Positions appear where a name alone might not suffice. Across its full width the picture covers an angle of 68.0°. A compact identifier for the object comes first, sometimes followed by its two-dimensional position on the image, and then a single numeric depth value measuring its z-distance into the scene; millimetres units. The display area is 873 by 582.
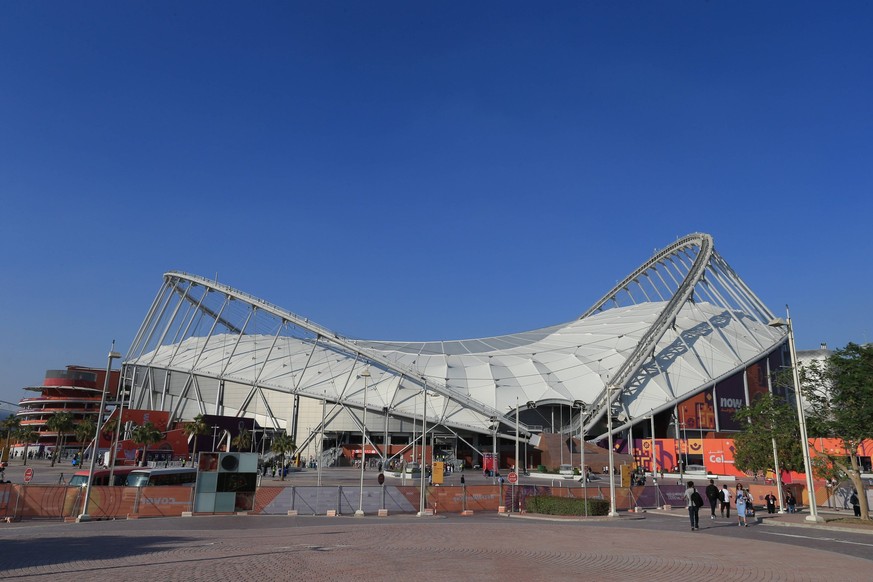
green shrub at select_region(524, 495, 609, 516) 28094
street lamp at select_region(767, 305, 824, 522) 24672
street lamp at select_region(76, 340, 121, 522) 25466
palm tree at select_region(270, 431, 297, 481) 61381
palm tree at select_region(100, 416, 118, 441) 70731
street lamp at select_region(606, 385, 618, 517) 27688
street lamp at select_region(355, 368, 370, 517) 28303
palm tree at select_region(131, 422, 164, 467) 70019
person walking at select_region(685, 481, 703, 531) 22577
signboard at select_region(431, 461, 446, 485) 36531
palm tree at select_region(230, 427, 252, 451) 69750
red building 125875
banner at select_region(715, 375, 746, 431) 76750
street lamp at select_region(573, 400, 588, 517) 28047
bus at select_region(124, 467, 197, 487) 32438
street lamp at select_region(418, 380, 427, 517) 28562
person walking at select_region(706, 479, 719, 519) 26094
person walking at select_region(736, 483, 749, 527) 24192
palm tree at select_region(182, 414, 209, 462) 70188
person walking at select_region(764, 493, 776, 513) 30547
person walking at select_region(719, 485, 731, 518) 27656
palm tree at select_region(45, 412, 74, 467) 87488
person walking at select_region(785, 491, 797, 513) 31664
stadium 74938
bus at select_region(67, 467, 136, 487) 32469
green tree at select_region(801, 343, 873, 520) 26062
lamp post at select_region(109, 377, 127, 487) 32275
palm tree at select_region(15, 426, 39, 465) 87288
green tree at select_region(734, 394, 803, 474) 31328
